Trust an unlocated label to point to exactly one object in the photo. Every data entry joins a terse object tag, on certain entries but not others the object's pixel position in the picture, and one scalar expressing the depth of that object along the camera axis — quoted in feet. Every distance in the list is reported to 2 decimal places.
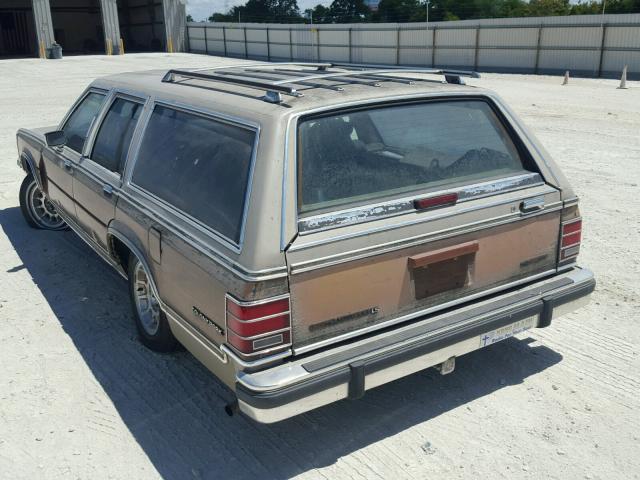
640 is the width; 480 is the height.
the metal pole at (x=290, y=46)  124.64
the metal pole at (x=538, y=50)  89.56
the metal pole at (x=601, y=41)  83.20
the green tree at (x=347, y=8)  236.75
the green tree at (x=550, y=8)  151.45
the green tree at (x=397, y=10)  193.57
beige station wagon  9.61
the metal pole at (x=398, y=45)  105.60
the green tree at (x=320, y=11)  232.94
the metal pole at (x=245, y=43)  133.79
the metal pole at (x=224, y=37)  139.54
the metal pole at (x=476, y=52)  95.89
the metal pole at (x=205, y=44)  145.79
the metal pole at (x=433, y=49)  100.83
